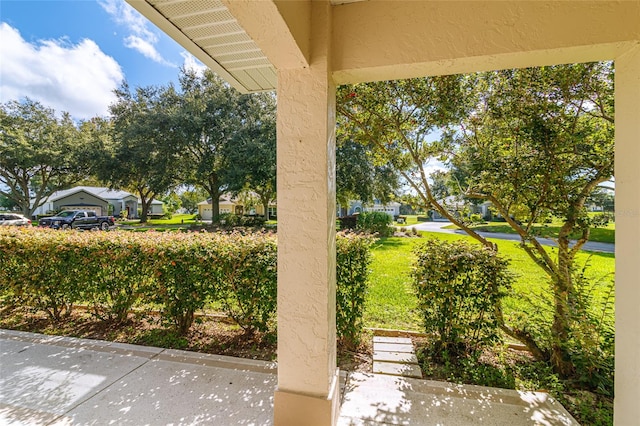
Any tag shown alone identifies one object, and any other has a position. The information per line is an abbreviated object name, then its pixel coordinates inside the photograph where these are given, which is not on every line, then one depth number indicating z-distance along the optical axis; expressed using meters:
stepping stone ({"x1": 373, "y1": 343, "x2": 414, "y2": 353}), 2.82
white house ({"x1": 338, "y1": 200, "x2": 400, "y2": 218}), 15.63
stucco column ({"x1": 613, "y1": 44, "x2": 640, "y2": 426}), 1.52
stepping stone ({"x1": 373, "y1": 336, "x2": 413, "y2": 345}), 2.97
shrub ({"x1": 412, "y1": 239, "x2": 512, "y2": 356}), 2.48
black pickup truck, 18.03
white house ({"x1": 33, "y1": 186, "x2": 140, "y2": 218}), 28.10
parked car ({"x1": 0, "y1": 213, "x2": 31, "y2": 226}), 16.08
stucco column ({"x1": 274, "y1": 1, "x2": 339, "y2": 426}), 1.66
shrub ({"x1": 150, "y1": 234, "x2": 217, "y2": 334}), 2.86
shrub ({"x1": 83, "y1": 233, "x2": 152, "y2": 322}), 3.05
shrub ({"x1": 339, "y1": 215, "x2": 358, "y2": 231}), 14.15
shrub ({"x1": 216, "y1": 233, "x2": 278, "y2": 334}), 2.76
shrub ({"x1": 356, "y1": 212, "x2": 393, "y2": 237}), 12.50
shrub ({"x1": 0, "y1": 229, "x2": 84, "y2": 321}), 3.23
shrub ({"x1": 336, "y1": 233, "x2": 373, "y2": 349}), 2.76
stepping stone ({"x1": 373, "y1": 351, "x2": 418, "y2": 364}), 2.66
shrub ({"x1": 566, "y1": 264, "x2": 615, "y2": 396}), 2.10
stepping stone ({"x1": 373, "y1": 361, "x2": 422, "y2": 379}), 2.46
